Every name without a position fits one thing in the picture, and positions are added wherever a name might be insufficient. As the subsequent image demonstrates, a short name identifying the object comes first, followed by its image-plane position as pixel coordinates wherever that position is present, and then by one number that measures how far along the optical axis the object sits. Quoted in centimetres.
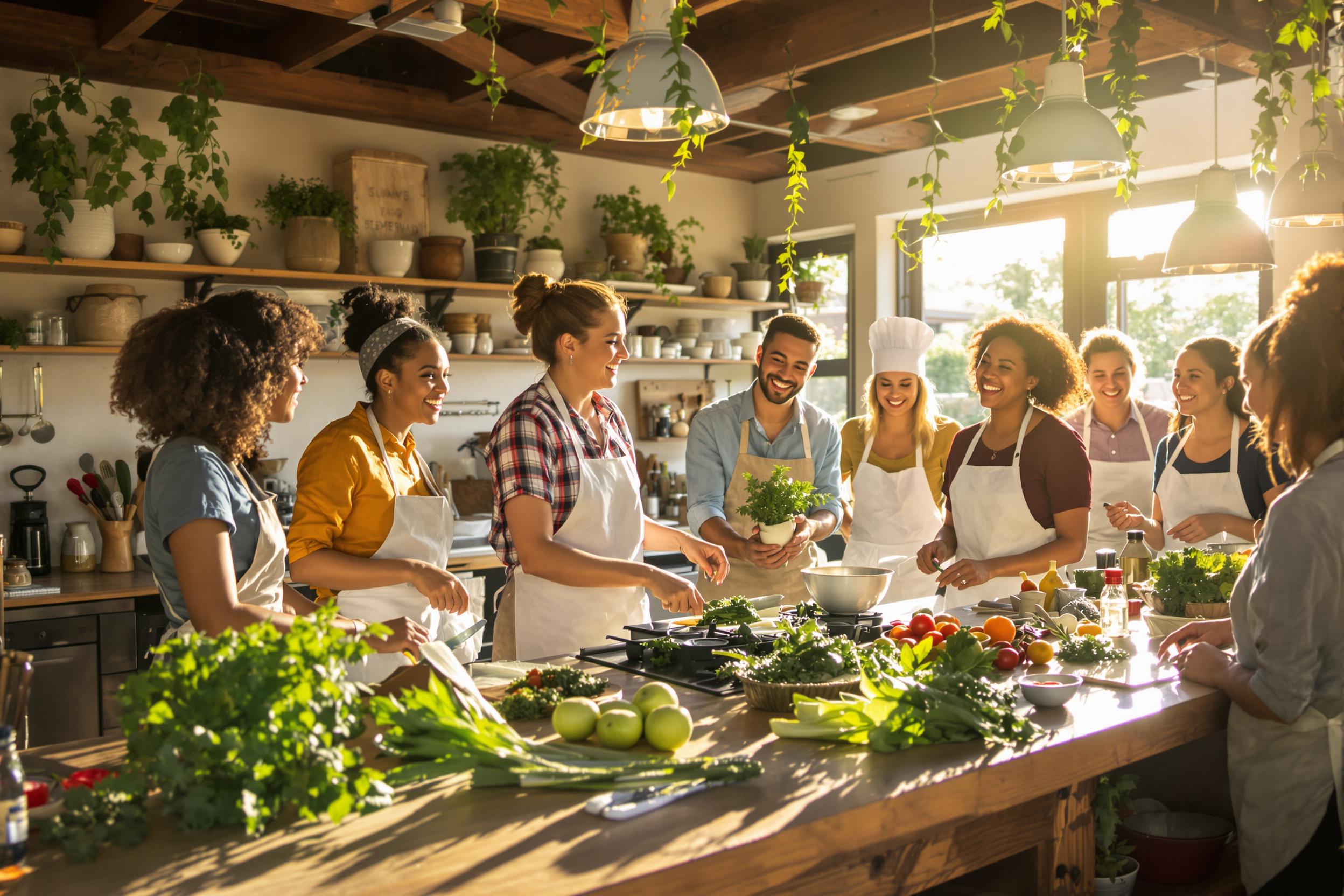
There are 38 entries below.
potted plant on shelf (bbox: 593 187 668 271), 593
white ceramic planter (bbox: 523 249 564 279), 568
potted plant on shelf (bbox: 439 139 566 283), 545
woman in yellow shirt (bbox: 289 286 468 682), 271
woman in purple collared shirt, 463
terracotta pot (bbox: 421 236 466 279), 534
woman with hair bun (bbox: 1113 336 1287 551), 384
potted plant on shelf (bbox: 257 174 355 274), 493
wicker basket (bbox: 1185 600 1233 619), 257
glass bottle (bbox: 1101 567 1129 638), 261
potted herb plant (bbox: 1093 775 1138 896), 209
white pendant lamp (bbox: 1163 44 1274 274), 340
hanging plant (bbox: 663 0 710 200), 221
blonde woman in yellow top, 421
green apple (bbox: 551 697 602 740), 179
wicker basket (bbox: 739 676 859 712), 193
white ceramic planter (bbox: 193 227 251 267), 472
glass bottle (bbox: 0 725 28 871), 129
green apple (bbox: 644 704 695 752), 173
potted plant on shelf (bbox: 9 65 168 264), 430
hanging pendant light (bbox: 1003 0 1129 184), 259
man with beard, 377
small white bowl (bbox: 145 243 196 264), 460
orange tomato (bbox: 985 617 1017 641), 241
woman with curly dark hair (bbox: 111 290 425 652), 204
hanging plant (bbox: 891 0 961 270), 263
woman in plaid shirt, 282
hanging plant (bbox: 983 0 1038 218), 257
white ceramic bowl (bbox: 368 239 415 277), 516
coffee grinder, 438
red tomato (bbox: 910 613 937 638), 236
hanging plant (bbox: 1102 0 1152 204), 280
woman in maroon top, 332
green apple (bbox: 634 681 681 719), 181
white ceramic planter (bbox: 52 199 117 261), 443
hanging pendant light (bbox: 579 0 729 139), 234
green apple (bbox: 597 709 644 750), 175
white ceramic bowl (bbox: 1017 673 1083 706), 202
